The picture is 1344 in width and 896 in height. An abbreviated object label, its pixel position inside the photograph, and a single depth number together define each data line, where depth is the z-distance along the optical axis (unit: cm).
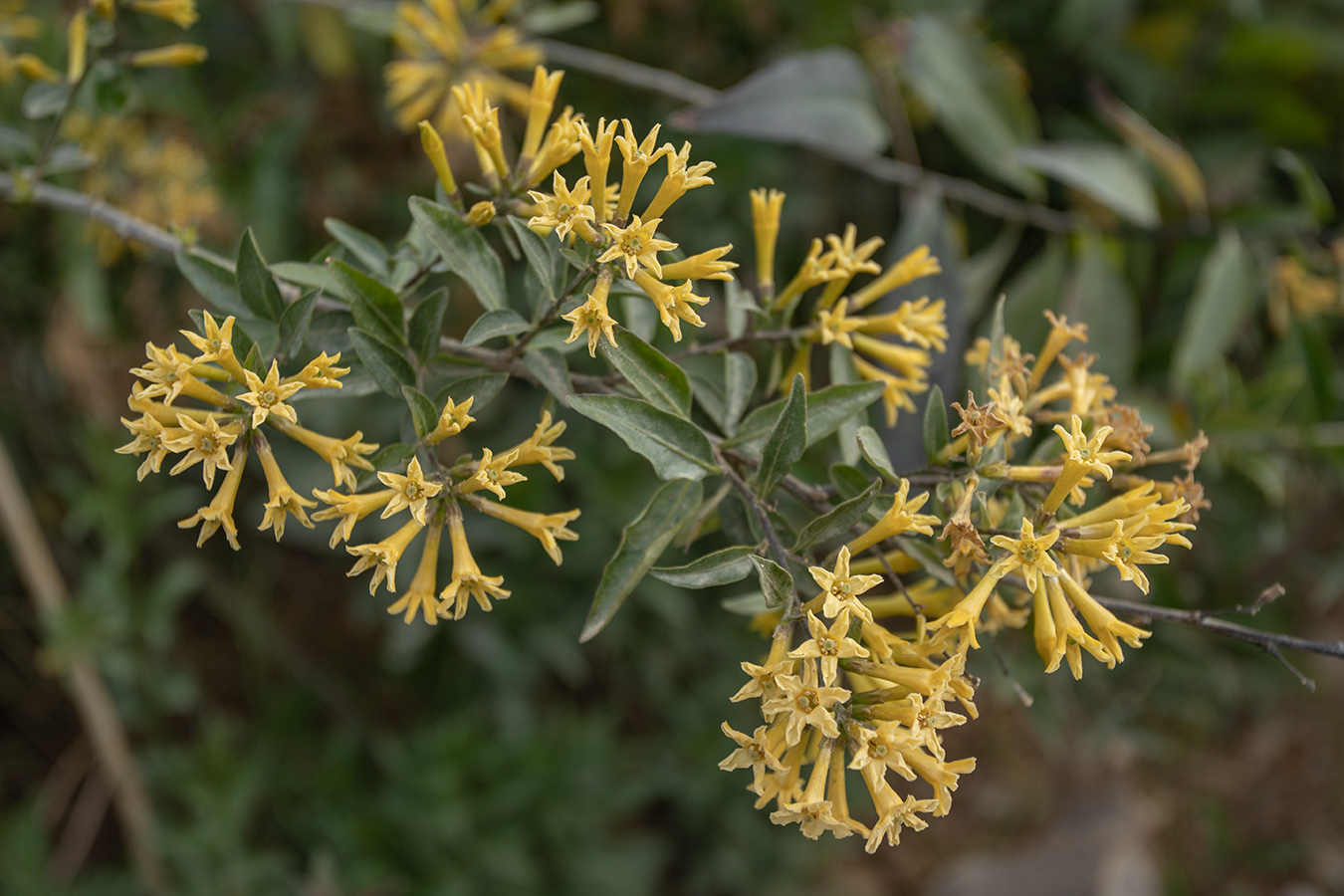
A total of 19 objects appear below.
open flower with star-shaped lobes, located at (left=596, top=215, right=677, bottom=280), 49
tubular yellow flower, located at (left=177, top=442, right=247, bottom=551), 50
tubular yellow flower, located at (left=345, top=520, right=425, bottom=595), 50
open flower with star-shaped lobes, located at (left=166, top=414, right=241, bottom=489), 49
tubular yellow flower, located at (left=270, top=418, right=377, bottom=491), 50
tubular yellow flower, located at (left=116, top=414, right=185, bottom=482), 49
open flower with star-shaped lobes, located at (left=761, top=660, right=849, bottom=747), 48
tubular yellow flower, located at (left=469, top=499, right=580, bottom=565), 51
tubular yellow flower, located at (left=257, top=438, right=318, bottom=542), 50
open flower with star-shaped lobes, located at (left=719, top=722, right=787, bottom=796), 49
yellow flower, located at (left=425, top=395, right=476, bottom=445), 50
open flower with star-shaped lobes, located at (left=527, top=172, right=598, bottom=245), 49
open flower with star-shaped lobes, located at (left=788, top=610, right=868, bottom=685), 49
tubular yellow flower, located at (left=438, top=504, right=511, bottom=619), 50
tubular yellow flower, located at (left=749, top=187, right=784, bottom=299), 54
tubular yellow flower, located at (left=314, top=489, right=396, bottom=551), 49
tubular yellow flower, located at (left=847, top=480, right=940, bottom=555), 50
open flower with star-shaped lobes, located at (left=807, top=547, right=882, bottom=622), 49
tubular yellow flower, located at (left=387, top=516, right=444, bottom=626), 51
